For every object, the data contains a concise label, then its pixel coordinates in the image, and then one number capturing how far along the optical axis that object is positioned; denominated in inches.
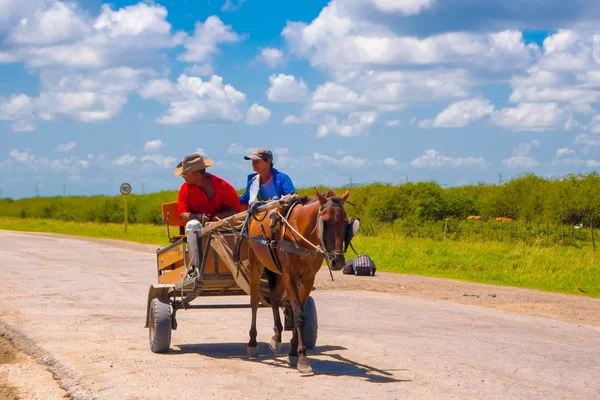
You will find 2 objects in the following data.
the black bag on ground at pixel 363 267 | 816.9
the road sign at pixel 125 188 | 1646.7
